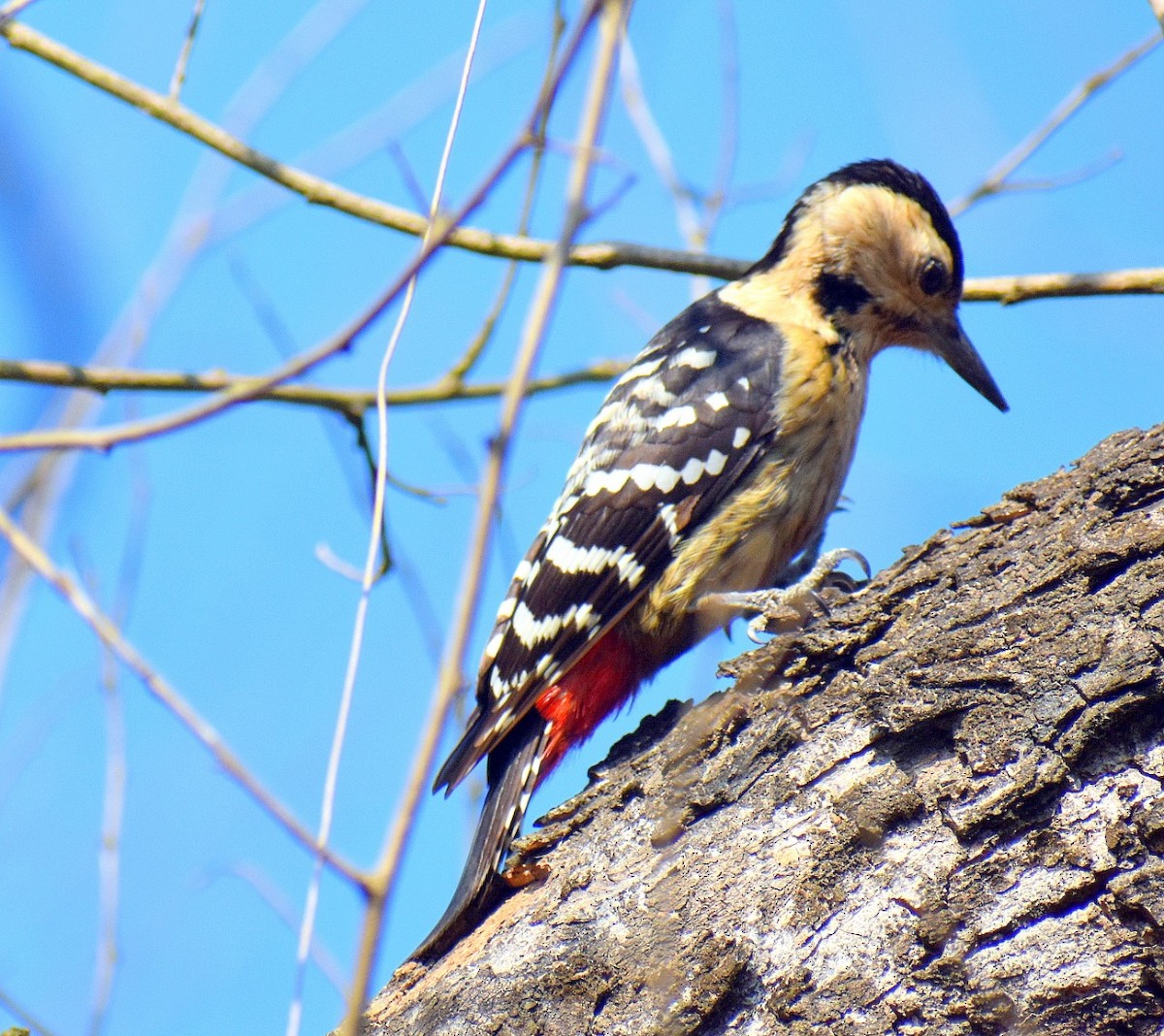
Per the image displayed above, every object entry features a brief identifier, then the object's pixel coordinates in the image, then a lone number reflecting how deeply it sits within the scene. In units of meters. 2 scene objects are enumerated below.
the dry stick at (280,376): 2.24
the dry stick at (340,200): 6.59
